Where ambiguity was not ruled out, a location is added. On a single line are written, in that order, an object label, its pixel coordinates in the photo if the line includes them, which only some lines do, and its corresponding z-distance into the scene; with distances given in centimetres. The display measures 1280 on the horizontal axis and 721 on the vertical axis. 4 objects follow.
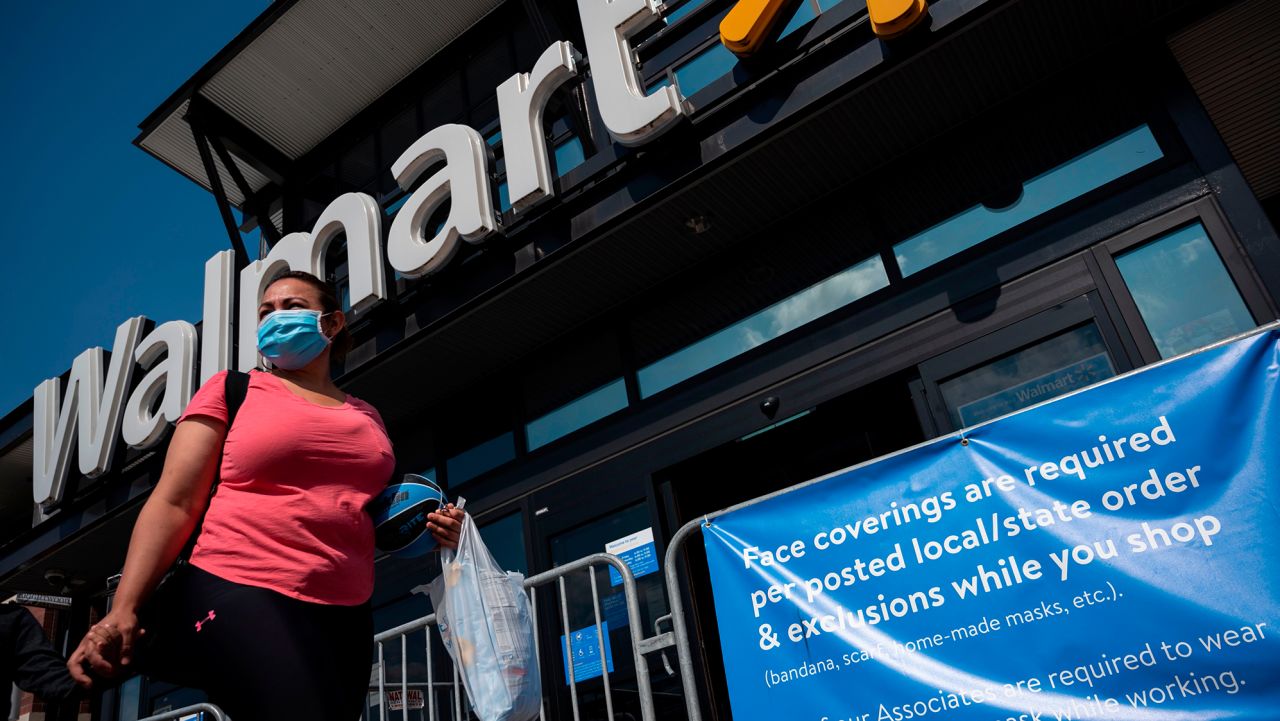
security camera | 545
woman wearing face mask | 162
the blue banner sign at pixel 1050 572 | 251
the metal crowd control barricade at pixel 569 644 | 349
